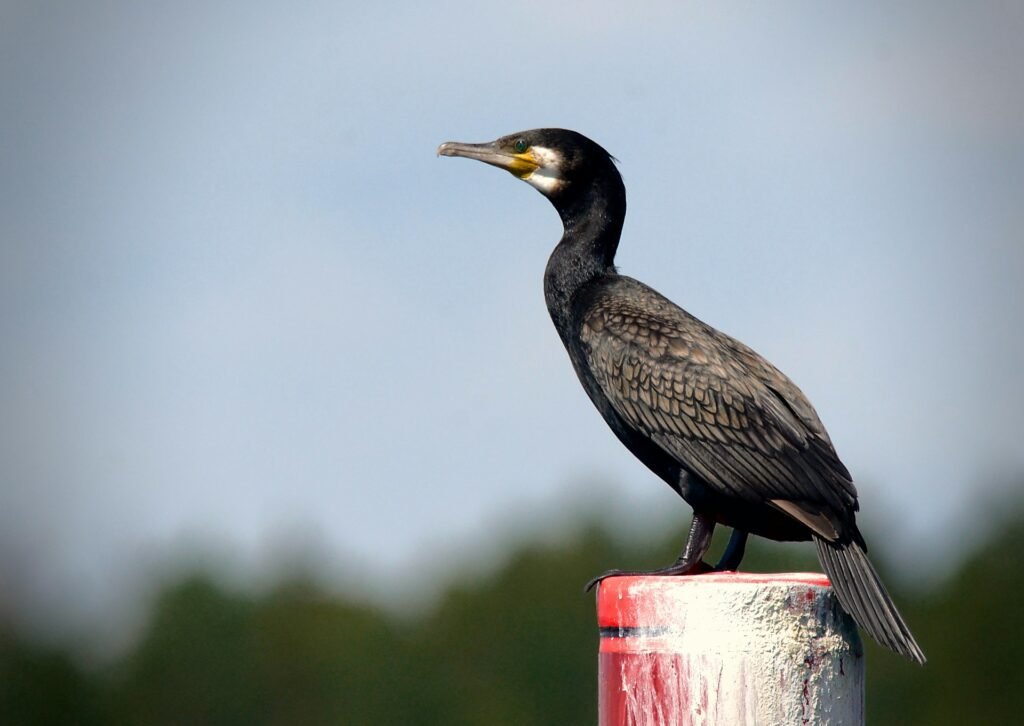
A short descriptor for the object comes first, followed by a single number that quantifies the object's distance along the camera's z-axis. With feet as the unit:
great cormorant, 50.44
